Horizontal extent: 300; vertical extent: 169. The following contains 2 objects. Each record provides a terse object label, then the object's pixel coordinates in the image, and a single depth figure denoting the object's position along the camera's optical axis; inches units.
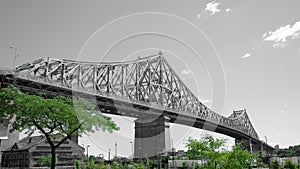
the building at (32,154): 1720.0
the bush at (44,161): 1534.2
